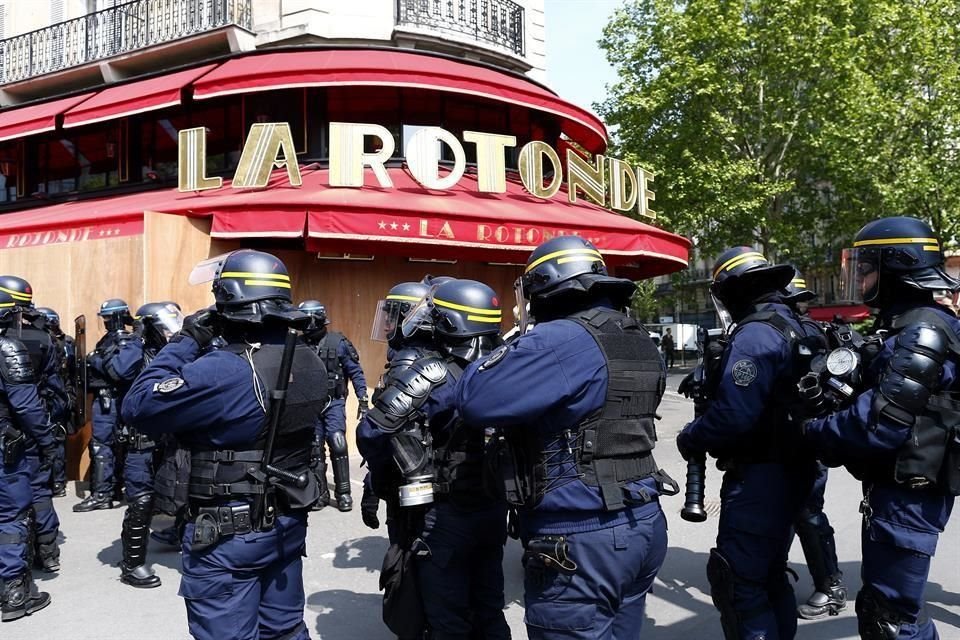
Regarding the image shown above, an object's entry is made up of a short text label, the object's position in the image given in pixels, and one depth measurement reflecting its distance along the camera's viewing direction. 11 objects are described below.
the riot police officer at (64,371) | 7.06
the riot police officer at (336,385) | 6.91
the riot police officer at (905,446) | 2.87
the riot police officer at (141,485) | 4.73
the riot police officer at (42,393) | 5.05
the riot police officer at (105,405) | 6.81
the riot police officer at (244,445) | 2.94
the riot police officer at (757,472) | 3.35
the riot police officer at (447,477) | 3.24
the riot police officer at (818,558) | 4.34
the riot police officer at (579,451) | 2.54
